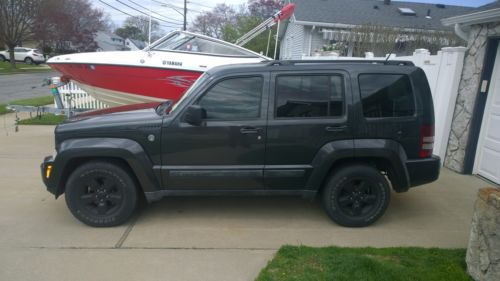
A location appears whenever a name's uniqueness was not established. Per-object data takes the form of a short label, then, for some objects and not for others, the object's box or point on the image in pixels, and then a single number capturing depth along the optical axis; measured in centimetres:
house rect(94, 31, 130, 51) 6259
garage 614
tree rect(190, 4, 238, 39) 5088
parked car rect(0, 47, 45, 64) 4138
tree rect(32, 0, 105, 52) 3634
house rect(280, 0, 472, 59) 1501
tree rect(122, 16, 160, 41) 6831
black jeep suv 425
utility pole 4379
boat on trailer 820
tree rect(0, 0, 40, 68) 3206
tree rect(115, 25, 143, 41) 7351
